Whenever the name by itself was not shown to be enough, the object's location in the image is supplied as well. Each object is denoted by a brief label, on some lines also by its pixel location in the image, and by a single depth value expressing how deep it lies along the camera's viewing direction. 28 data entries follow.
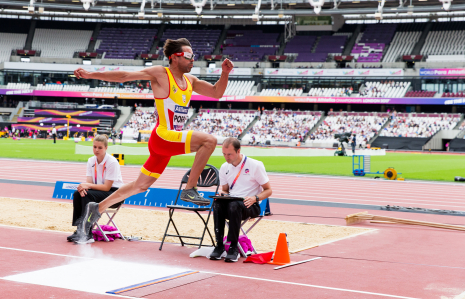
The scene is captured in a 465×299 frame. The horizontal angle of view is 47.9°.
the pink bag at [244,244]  6.29
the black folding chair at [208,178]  6.58
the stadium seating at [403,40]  58.88
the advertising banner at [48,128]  59.79
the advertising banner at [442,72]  52.32
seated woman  7.18
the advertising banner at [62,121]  61.12
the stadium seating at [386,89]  55.09
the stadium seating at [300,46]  63.00
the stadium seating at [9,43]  69.12
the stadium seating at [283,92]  60.11
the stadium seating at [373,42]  59.72
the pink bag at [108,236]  7.13
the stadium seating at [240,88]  61.72
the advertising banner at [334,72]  56.47
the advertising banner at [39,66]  67.19
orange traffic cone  5.77
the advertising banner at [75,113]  62.51
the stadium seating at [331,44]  62.09
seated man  6.04
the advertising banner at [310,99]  52.34
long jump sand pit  7.50
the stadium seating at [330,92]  57.75
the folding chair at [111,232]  7.04
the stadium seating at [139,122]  58.88
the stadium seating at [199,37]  66.88
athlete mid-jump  5.43
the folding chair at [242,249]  6.17
